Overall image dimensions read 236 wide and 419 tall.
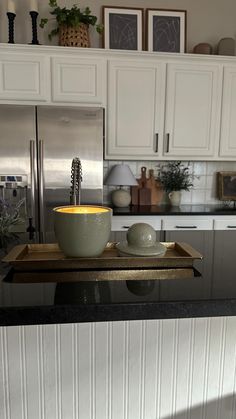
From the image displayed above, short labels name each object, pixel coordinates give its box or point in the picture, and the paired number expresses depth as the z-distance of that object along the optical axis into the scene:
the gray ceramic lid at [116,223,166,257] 0.78
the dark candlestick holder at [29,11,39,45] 2.67
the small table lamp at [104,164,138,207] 2.84
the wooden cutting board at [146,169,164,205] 3.11
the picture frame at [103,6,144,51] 2.92
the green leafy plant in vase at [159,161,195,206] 3.06
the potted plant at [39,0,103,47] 2.63
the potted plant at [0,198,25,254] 1.07
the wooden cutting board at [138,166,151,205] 3.05
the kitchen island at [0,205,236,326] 0.56
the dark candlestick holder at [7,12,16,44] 2.64
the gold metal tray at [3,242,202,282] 0.72
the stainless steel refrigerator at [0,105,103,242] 2.36
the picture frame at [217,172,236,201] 3.15
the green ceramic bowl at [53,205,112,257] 0.73
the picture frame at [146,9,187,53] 2.97
